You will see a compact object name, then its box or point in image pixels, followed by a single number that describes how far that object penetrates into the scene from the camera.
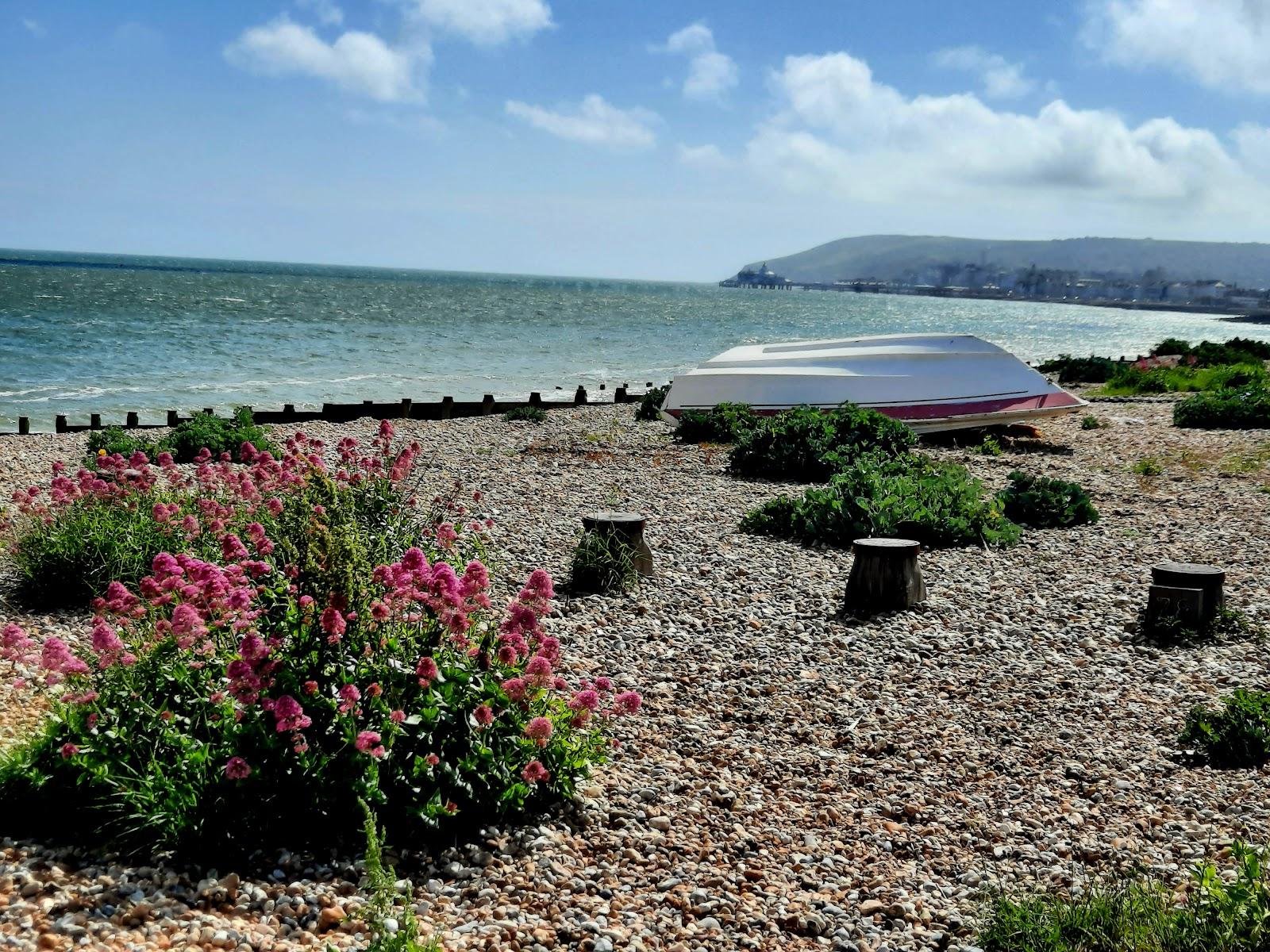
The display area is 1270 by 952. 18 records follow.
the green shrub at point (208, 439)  13.30
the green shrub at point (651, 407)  18.35
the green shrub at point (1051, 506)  9.73
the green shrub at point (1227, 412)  16.17
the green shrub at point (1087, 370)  24.66
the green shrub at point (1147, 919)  3.19
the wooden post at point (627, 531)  7.63
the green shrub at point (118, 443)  12.91
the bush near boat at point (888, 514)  8.95
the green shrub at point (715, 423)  15.12
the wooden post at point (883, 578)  7.04
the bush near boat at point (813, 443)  12.18
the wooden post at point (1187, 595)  6.52
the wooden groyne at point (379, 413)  18.31
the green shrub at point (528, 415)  18.23
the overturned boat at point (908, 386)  15.74
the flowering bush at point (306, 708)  3.58
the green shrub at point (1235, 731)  4.80
